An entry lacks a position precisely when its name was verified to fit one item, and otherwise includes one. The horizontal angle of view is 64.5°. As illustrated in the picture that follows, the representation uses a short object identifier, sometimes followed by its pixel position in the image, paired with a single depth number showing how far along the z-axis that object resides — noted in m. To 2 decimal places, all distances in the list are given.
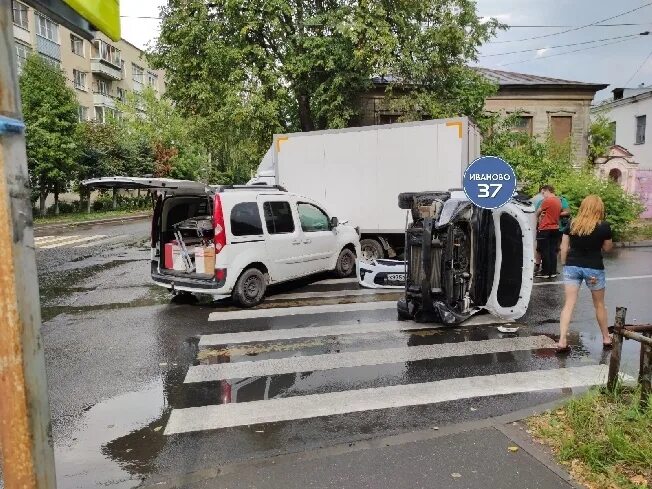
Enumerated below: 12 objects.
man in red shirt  10.62
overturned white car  6.72
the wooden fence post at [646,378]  3.85
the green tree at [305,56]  17.44
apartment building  39.24
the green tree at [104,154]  33.16
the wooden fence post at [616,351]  3.98
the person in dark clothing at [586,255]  5.73
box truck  10.61
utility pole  1.62
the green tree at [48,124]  28.67
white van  7.98
